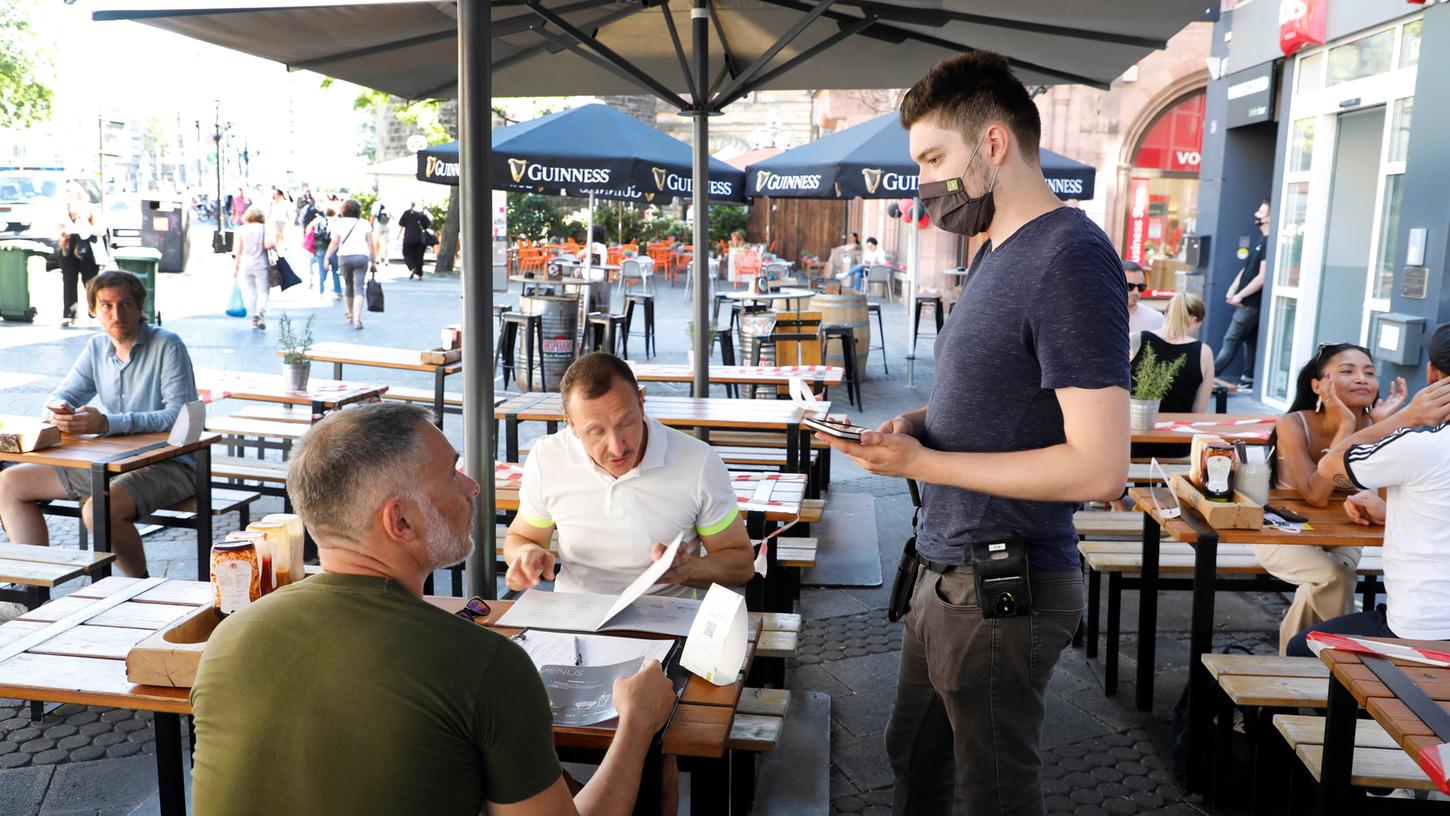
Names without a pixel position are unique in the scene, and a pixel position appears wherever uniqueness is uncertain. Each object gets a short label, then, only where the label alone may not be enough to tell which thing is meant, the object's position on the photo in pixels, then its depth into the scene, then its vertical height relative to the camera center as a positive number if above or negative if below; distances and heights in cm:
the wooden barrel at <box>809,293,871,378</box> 1168 -61
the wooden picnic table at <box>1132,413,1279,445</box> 570 -85
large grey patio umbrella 474 +100
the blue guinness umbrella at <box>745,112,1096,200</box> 973 +69
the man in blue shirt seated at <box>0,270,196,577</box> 494 -75
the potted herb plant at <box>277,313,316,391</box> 668 -74
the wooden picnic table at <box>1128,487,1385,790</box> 371 -90
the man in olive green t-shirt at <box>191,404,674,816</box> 162 -62
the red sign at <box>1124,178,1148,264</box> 2403 +82
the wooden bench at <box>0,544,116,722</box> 388 -114
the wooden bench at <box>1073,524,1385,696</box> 448 -119
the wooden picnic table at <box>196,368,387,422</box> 649 -87
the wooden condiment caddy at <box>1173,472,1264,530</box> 385 -83
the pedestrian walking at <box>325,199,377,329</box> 1566 -20
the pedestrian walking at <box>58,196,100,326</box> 1493 -24
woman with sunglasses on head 430 -70
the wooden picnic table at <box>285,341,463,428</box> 814 -83
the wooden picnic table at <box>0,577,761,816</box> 215 -91
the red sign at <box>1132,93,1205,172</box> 2434 +244
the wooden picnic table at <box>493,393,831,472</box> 583 -85
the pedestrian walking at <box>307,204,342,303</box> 2022 -13
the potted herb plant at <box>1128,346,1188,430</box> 578 -65
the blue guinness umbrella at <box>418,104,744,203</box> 923 +70
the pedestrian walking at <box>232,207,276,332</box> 1507 -35
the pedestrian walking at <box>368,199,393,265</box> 2342 +17
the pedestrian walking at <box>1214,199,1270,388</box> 1184 -42
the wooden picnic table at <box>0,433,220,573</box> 453 -88
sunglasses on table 275 -86
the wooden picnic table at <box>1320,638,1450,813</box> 226 -90
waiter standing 202 -31
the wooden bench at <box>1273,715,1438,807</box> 281 -122
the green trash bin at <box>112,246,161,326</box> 1412 -37
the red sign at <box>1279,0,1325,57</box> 1011 +209
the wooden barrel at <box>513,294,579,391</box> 1111 -82
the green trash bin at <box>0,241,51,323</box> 1503 -68
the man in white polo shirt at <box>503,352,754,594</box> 324 -72
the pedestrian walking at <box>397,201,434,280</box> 2284 +18
